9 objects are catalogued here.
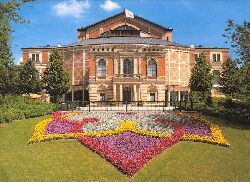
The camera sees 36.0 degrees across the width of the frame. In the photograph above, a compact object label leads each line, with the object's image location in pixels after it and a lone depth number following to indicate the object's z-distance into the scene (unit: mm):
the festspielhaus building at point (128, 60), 53512
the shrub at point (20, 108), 29625
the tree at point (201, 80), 55844
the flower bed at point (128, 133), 21203
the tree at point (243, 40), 31927
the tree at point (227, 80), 53688
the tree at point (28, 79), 60656
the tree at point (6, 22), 31798
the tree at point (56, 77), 54812
